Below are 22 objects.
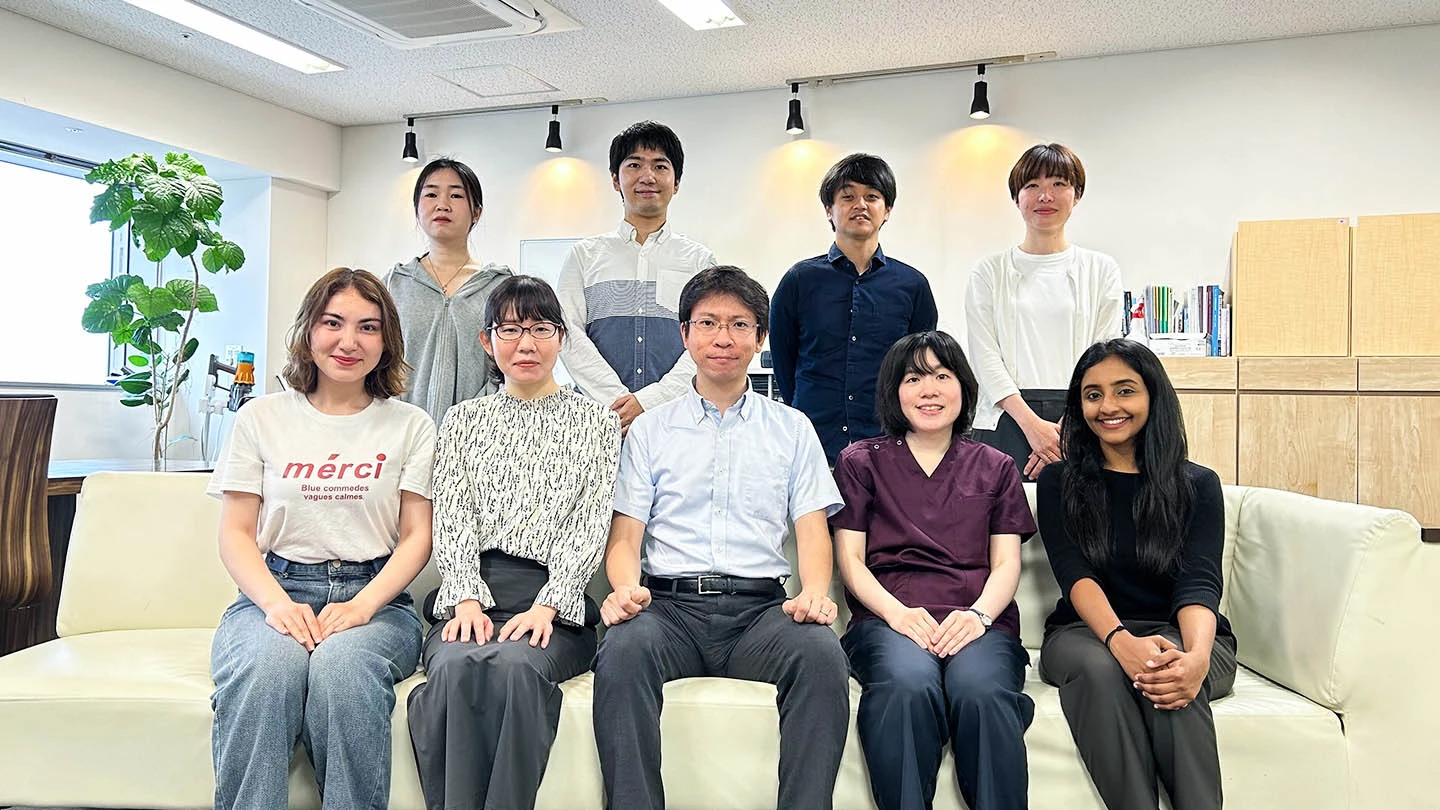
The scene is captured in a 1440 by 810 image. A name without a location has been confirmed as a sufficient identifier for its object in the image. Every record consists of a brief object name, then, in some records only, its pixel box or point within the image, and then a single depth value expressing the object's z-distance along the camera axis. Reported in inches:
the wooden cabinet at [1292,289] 169.5
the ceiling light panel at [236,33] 179.9
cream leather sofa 70.5
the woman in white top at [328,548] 70.0
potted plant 177.6
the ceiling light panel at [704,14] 174.2
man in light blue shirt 74.7
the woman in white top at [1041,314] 109.1
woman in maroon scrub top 68.8
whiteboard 238.7
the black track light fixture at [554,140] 234.5
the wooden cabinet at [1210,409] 172.9
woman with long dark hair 69.1
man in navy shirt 106.1
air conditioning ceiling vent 171.5
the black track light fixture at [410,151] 248.7
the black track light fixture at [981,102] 199.9
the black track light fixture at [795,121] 214.1
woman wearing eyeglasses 70.1
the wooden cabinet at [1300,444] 167.2
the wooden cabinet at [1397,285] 165.5
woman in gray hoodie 104.3
